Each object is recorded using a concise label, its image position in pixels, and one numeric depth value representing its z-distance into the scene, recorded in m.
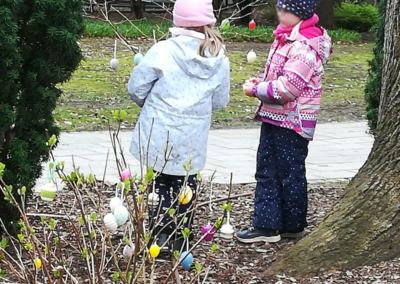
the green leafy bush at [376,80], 5.84
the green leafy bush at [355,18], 25.44
